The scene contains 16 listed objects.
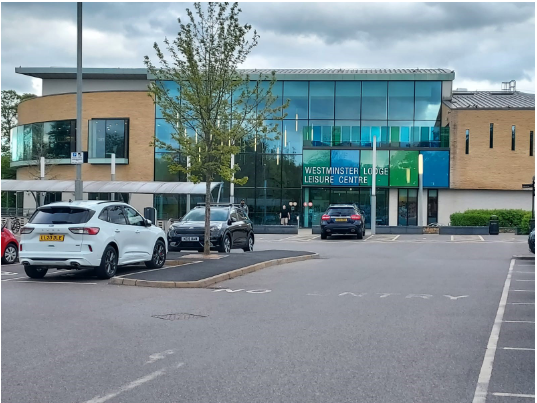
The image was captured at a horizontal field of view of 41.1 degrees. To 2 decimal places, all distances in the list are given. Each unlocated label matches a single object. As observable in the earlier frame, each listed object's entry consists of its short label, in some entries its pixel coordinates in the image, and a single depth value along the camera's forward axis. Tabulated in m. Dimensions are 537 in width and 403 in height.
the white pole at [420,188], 42.59
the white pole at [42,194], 40.91
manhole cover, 9.64
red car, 18.19
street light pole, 18.66
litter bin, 38.19
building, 45.75
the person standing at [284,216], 46.77
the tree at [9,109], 77.00
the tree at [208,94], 19.36
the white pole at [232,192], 44.12
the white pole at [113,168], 41.82
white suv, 13.94
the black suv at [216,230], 21.34
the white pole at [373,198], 40.56
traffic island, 13.59
